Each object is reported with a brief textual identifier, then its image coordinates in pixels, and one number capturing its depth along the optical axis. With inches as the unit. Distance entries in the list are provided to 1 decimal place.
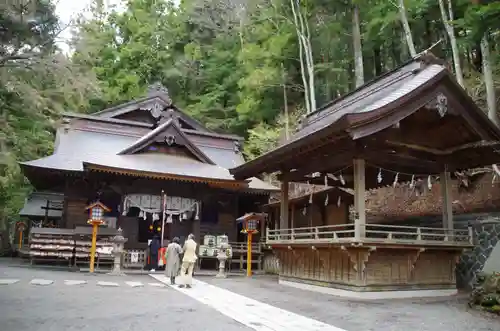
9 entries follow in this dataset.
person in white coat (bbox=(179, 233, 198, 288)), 452.8
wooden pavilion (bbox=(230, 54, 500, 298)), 400.8
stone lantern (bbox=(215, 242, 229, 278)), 597.7
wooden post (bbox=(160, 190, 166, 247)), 655.3
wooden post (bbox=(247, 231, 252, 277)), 633.7
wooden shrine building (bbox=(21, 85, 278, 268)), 672.4
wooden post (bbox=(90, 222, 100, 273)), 576.1
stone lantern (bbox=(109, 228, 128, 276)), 575.5
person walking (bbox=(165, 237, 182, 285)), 484.1
